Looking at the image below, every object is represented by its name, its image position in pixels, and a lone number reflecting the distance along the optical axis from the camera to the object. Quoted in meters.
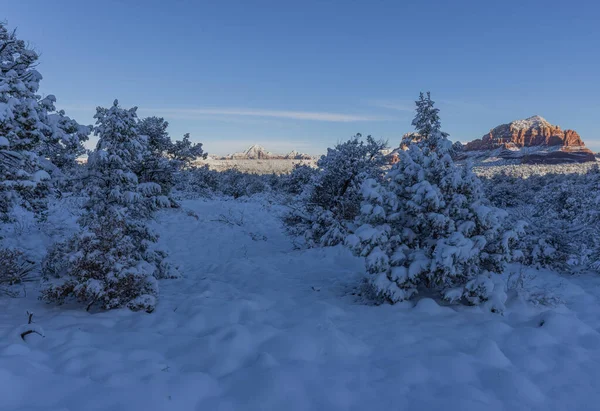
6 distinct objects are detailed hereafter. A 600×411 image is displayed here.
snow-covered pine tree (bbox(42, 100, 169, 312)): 5.77
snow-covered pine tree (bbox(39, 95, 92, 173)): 6.69
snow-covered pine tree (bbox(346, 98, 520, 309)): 5.40
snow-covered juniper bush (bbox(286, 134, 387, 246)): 12.04
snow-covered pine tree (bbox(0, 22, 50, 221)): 5.28
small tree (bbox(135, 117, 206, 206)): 10.37
